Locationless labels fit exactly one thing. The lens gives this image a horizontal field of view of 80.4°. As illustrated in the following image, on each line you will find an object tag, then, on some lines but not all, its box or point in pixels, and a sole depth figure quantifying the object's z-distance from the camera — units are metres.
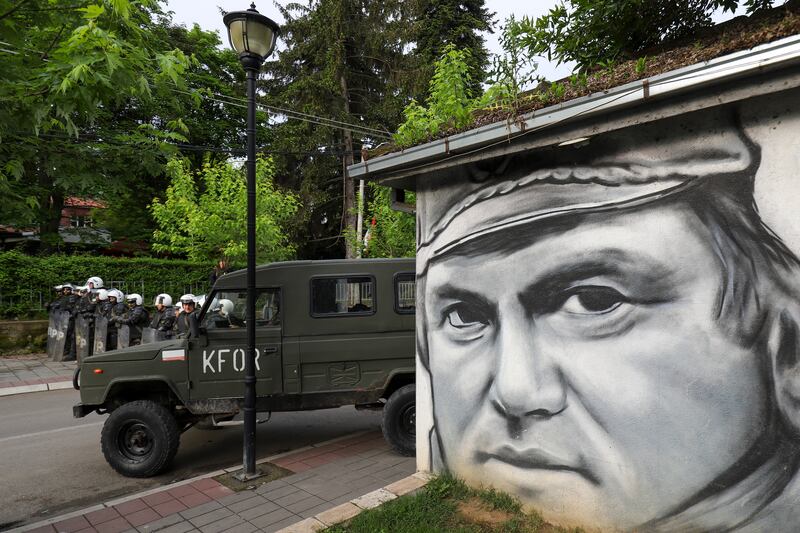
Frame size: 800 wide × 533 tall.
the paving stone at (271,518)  3.90
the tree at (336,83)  19.53
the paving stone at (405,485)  3.95
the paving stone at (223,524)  3.86
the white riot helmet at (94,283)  12.91
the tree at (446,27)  20.22
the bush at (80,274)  13.93
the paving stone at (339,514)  3.54
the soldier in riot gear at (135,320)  11.05
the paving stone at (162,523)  3.91
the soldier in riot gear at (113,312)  11.41
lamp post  4.73
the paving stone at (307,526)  3.45
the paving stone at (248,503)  4.21
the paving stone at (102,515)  4.10
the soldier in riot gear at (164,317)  10.45
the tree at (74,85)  3.62
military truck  5.21
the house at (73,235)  23.81
